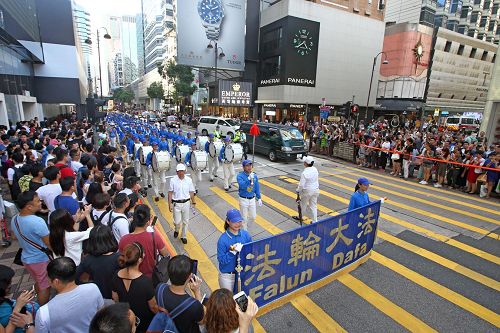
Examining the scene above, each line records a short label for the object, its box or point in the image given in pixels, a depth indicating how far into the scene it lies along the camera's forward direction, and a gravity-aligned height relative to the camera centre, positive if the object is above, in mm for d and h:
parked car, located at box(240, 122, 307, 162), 15188 -2087
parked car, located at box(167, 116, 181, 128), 31831 -2531
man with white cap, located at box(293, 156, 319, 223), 6797 -2002
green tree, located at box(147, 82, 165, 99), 67500 +2573
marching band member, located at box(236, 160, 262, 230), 6172 -1973
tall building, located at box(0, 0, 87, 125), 17328 +2818
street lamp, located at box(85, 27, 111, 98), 19559 +4076
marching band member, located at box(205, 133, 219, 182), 11602 -2483
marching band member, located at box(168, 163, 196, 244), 5984 -2003
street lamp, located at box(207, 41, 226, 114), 33000 +6375
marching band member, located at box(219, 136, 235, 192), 10477 -2406
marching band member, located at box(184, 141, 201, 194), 9961 -2563
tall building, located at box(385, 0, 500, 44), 48344 +17923
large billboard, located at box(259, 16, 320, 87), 35219 +7158
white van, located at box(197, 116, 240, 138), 25531 -2075
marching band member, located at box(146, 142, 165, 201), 9169 -2613
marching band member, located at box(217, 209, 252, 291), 3656 -1878
